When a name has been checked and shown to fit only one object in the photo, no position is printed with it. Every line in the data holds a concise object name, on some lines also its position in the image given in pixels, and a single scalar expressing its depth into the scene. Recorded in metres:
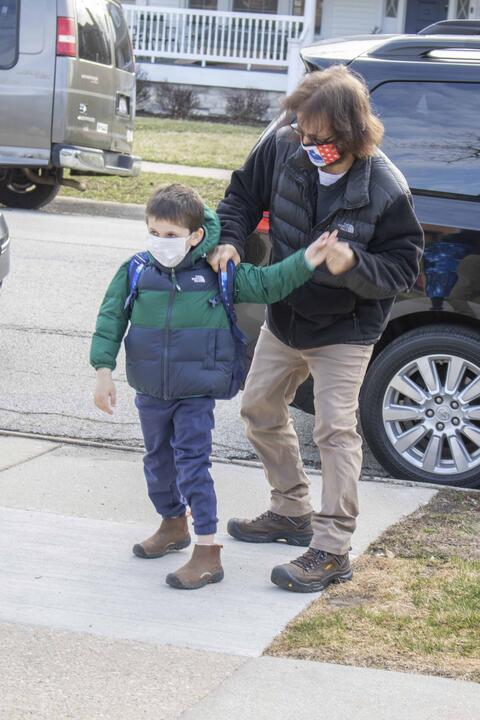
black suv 8.32
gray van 19.75
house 40.96
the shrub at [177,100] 40.42
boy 6.27
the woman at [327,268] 6.13
